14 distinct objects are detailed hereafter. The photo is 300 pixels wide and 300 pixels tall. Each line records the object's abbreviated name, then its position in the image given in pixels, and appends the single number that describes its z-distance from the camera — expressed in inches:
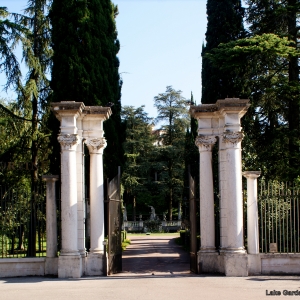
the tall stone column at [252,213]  510.6
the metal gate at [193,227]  533.3
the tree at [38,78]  797.2
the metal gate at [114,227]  527.5
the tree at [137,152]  1872.5
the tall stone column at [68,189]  497.7
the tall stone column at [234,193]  499.2
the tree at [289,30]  706.8
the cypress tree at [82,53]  677.9
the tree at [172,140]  1872.5
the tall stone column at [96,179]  519.5
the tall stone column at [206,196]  527.2
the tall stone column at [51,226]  516.4
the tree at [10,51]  690.8
